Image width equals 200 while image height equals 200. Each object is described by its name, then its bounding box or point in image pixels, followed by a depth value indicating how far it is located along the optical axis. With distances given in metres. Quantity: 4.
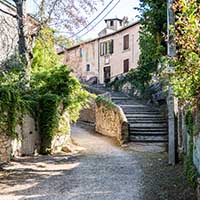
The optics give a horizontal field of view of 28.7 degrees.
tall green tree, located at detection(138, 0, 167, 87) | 15.76
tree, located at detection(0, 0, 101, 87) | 15.53
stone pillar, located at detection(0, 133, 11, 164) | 11.20
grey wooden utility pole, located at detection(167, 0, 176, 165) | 11.22
